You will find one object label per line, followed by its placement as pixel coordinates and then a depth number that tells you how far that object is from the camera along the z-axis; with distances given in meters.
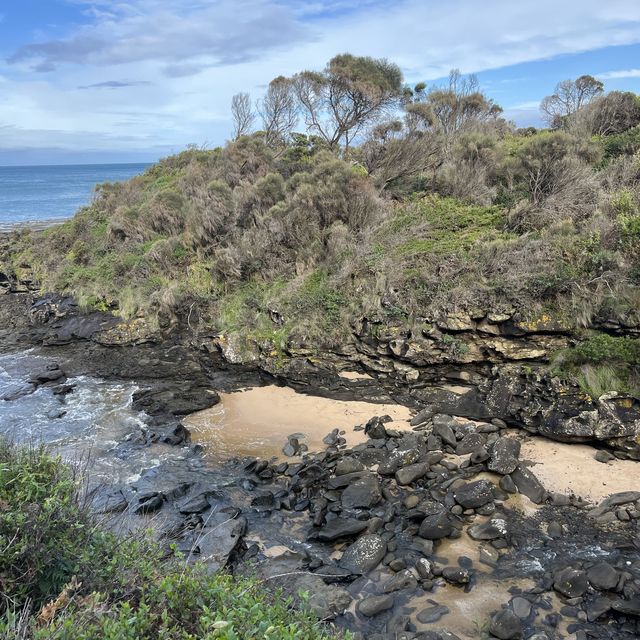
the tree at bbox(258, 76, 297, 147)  27.57
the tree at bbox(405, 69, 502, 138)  26.69
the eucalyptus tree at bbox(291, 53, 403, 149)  23.70
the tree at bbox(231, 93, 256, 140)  31.12
